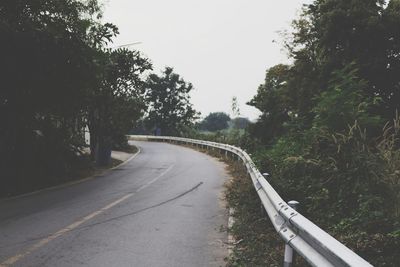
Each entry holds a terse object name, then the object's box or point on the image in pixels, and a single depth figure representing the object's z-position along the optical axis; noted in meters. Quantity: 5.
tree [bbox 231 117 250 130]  48.58
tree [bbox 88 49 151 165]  21.50
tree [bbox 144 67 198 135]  73.33
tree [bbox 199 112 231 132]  131.25
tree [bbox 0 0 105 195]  12.02
